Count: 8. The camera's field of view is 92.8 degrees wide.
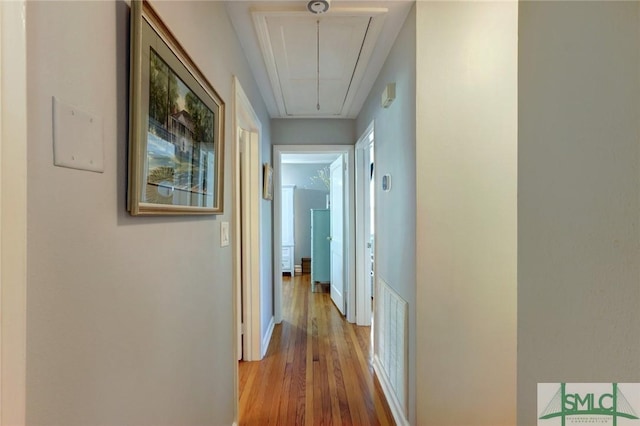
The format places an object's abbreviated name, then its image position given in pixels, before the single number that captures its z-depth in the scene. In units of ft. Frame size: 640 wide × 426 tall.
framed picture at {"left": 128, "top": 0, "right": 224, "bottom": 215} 2.40
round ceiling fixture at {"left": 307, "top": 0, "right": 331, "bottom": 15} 5.01
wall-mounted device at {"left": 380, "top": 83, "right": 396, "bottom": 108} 6.25
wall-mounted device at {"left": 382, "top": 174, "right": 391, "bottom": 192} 6.86
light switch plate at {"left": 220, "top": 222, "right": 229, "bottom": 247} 5.07
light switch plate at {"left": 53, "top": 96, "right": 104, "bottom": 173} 1.76
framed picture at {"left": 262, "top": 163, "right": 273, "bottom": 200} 9.48
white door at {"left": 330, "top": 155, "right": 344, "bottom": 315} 12.13
